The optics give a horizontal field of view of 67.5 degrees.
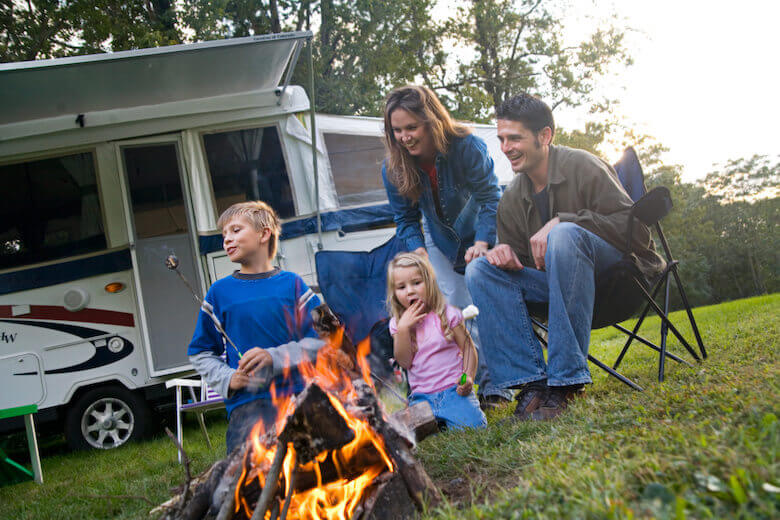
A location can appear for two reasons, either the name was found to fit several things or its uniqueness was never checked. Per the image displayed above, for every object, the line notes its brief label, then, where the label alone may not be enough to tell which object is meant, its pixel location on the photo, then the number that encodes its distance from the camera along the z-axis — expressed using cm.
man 235
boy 211
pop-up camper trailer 420
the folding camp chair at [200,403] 351
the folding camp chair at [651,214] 242
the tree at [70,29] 834
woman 308
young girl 248
